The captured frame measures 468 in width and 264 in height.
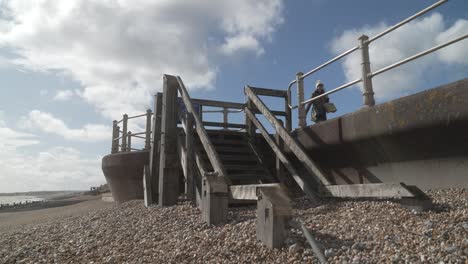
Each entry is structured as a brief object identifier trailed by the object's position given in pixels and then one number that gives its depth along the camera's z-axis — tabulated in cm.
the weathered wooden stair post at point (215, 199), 452
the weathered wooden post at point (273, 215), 328
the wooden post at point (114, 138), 1083
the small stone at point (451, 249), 245
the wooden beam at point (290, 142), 479
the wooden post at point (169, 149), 645
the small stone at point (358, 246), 289
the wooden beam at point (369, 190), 344
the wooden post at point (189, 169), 610
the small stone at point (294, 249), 308
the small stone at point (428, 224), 299
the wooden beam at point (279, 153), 511
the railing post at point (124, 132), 1005
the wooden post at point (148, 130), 968
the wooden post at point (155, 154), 732
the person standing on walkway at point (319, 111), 712
